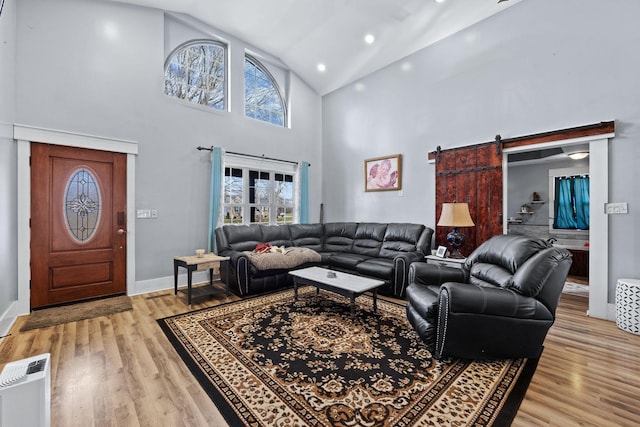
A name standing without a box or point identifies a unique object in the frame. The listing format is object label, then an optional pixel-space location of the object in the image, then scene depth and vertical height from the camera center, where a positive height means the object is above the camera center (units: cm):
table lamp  385 -9
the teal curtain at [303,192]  607 +46
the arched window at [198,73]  461 +242
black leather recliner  208 -76
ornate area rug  165 -119
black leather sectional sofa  384 -58
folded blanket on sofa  388 -68
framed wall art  510 +77
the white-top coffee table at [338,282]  297 -80
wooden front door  337 -16
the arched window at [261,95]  549 +243
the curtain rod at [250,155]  462 +109
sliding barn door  395 +41
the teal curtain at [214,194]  470 +32
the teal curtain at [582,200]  561 +29
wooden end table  356 -69
